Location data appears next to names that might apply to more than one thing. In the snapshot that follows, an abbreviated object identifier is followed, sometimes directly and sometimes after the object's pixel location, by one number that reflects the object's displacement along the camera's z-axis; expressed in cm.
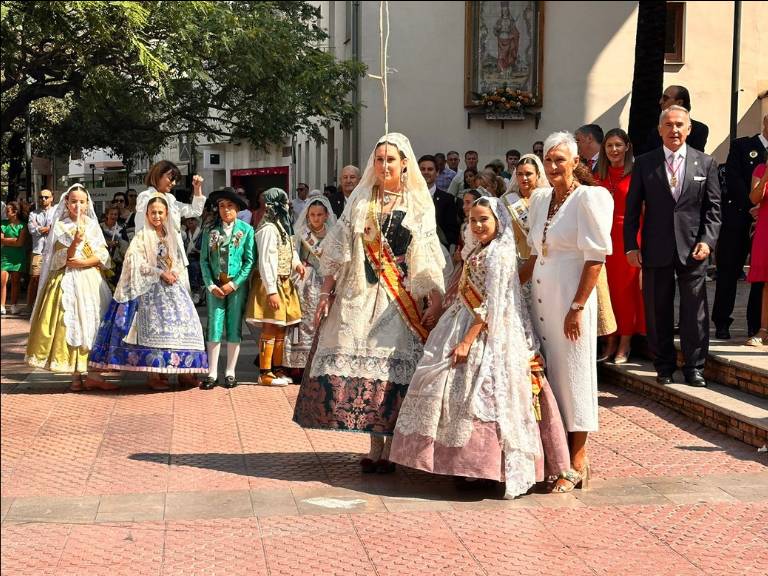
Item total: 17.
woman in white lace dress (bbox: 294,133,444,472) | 703
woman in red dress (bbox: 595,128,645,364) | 1011
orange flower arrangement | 2409
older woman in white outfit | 663
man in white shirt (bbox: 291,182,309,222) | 1983
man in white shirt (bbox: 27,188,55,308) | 1860
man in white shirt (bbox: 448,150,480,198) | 1528
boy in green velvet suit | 1097
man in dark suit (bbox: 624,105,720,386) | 892
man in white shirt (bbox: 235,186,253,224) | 1606
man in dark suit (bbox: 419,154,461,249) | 1284
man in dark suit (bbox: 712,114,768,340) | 1037
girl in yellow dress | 1077
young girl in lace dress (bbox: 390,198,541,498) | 648
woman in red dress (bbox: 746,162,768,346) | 998
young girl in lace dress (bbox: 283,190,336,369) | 1127
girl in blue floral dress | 1059
